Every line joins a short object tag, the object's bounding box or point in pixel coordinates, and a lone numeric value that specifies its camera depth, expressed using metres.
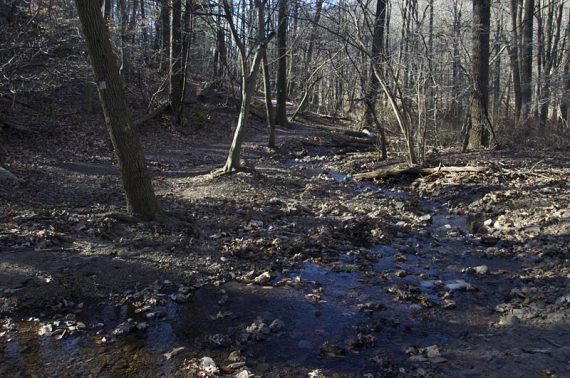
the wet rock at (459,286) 5.70
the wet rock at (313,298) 5.43
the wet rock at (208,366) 4.01
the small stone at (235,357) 4.21
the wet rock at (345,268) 6.27
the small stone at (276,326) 4.78
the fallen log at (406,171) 10.38
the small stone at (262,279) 5.81
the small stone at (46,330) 4.55
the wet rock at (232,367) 4.04
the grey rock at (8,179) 8.77
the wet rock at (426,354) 4.21
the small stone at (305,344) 4.48
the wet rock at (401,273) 6.13
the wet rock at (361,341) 4.48
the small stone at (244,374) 3.94
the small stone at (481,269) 6.14
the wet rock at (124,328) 4.62
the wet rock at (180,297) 5.33
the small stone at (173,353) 4.25
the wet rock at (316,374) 4.00
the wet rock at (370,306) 5.22
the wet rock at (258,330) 4.62
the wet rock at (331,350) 4.35
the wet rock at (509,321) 4.84
